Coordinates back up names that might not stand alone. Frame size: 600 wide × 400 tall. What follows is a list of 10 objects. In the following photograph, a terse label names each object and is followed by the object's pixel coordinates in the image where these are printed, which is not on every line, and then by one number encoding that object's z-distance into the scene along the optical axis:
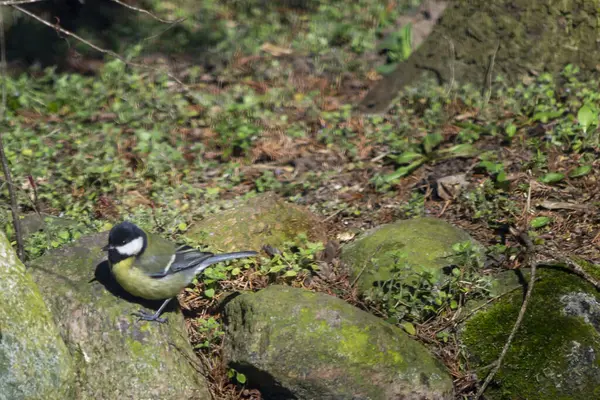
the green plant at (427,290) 8.70
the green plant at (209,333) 8.57
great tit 8.05
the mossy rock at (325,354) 7.68
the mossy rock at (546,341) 7.68
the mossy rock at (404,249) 9.14
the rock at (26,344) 7.58
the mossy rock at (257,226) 9.93
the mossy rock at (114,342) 7.89
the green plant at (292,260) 9.38
